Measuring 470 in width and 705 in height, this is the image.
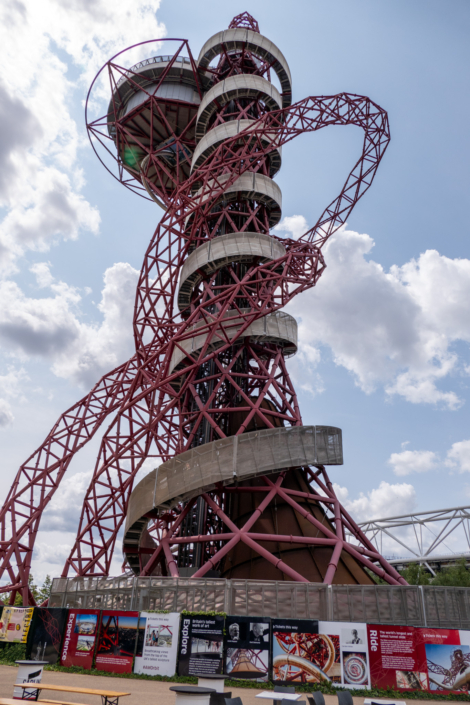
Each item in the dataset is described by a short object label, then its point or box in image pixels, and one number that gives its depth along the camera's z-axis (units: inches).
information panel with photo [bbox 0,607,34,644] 751.7
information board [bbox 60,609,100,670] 693.8
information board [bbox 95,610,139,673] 661.3
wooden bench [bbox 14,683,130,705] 402.3
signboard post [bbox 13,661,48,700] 467.3
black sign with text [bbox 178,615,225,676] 612.4
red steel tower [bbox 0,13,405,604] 971.9
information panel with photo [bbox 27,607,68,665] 722.2
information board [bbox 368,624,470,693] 579.8
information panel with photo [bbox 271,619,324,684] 595.2
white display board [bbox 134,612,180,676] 632.4
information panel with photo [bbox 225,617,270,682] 603.2
